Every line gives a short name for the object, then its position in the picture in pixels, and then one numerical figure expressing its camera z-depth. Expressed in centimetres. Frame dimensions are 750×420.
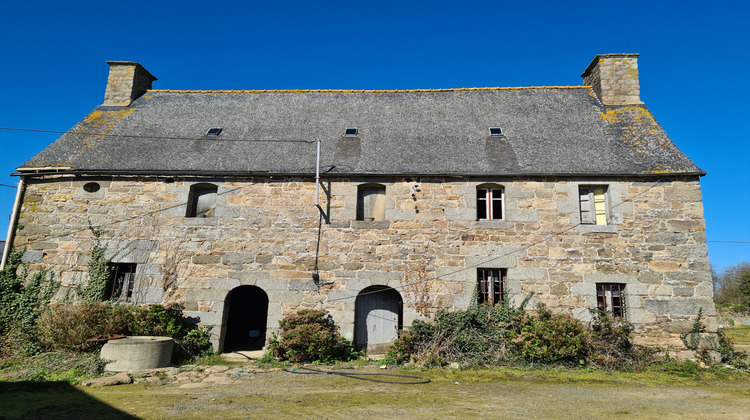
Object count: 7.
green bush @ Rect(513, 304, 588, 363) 917
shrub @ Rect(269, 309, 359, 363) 947
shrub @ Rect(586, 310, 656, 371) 922
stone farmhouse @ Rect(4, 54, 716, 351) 1016
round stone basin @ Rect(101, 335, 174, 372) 847
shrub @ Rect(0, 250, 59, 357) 982
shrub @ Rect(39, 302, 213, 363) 937
